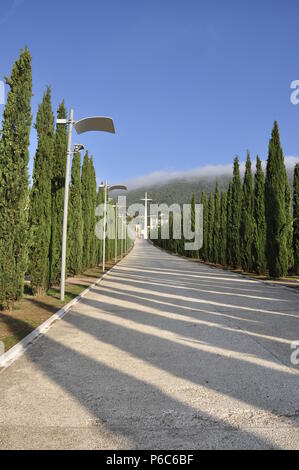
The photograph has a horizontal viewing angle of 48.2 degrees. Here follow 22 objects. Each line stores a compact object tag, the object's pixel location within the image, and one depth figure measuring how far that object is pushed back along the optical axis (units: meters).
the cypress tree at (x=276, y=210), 18.52
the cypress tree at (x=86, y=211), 20.90
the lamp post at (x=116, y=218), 36.50
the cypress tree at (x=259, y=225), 21.84
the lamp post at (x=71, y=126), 10.19
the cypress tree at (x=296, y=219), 20.42
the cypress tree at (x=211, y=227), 34.53
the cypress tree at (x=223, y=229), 31.04
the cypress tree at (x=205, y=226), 37.06
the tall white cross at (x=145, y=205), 128.40
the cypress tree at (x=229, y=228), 27.69
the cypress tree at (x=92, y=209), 22.81
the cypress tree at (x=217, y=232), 32.66
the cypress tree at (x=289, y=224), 19.40
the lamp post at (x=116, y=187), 25.64
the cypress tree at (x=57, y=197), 12.52
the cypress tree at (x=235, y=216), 26.12
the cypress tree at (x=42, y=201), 10.66
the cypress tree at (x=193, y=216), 45.21
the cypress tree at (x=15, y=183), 8.27
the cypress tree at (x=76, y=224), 17.20
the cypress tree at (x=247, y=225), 23.62
